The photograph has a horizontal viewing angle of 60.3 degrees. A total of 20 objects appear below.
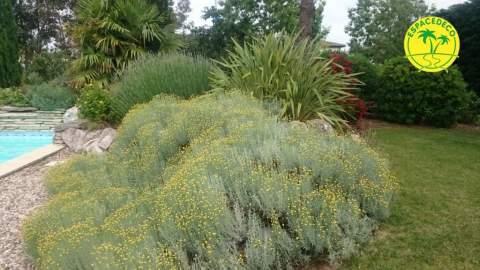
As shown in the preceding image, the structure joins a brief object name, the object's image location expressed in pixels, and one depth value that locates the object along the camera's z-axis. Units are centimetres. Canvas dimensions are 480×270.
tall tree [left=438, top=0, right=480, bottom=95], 966
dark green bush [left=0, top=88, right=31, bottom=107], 1036
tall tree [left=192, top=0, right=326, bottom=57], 1125
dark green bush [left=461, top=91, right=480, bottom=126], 951
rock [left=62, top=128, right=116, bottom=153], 605
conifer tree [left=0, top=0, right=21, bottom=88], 1197
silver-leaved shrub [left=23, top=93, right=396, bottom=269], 252
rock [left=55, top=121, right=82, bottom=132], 701
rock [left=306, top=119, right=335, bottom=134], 509
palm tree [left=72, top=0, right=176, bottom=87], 1003
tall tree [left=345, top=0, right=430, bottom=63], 2089
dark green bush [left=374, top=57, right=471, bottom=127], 866
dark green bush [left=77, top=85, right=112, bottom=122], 695
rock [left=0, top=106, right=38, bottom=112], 1000
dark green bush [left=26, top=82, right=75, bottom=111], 1011
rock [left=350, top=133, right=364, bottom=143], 394
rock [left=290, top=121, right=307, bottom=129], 416
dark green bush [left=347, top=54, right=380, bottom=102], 946
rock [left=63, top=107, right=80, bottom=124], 780
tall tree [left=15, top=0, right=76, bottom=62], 1580
